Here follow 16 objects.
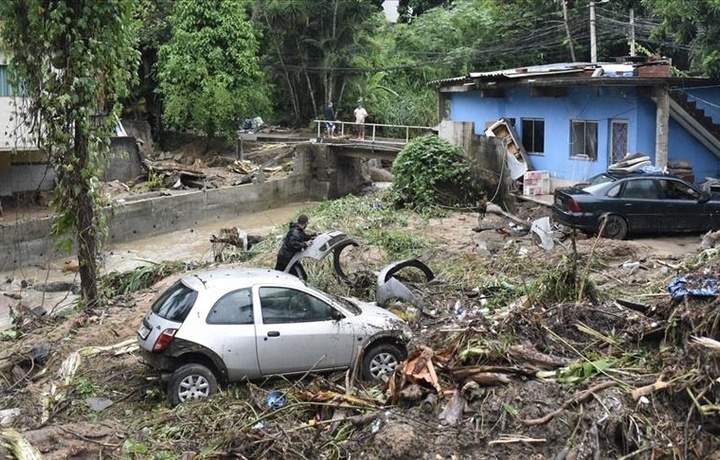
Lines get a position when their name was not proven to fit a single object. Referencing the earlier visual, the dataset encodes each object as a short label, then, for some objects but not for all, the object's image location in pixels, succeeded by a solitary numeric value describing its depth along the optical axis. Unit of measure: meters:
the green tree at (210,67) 35.06
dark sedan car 17.30
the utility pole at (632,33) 31.05
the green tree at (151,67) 38.62
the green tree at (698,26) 19.39
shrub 23.23
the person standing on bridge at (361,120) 36.25
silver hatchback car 8.92
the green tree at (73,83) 12.14
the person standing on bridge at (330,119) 37.16
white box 22.84
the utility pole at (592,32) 31.06
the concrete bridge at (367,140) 33.69
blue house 20.50
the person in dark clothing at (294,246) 13.15
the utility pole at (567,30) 34.74
